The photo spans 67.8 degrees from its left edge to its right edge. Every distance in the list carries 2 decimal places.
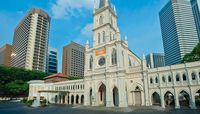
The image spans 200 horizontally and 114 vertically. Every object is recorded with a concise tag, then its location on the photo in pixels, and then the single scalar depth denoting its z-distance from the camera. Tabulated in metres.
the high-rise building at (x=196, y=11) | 122.49
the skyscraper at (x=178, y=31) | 120.81
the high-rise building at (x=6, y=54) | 125.06
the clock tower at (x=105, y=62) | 34.56
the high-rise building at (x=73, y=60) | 132.88
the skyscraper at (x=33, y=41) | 91.38
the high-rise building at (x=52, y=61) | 108.31
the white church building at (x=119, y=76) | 29.62
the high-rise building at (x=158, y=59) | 174.88
